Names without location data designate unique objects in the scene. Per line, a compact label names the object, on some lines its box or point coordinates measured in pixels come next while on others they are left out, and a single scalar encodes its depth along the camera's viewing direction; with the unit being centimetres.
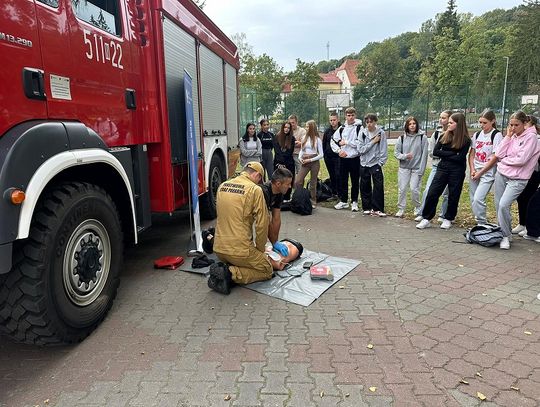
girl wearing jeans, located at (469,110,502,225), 583
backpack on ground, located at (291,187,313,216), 757
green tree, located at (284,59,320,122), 2515
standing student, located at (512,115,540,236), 571
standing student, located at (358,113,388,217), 720
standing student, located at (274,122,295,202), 881
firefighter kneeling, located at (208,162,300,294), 394
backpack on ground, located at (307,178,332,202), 876
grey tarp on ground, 395
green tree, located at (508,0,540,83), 4612
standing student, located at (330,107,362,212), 755
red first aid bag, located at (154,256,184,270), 478
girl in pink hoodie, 521
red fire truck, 255
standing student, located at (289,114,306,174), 884
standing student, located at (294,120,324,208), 812
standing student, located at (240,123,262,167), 877
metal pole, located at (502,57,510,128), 2597
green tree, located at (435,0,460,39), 7081
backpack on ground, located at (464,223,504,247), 539
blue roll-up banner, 486
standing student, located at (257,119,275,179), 907
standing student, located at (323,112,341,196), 851
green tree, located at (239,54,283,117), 2450
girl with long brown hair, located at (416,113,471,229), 606
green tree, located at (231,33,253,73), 3625
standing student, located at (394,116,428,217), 688
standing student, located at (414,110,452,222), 646
